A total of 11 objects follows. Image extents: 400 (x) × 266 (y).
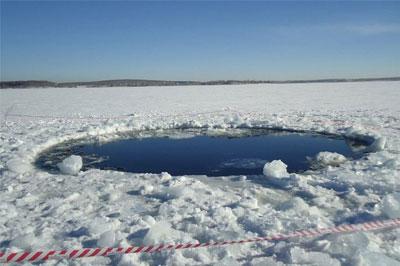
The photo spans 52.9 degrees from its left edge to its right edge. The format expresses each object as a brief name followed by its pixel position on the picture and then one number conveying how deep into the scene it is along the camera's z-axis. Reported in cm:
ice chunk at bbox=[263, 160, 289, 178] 626
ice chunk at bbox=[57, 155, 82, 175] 691
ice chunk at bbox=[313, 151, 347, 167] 752
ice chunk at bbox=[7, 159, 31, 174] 700
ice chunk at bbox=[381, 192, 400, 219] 454
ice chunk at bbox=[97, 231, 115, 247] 401
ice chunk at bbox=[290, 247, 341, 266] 355
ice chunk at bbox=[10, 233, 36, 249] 403
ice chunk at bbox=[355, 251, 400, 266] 344
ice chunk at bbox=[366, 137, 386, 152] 834
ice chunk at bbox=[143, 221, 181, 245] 405
